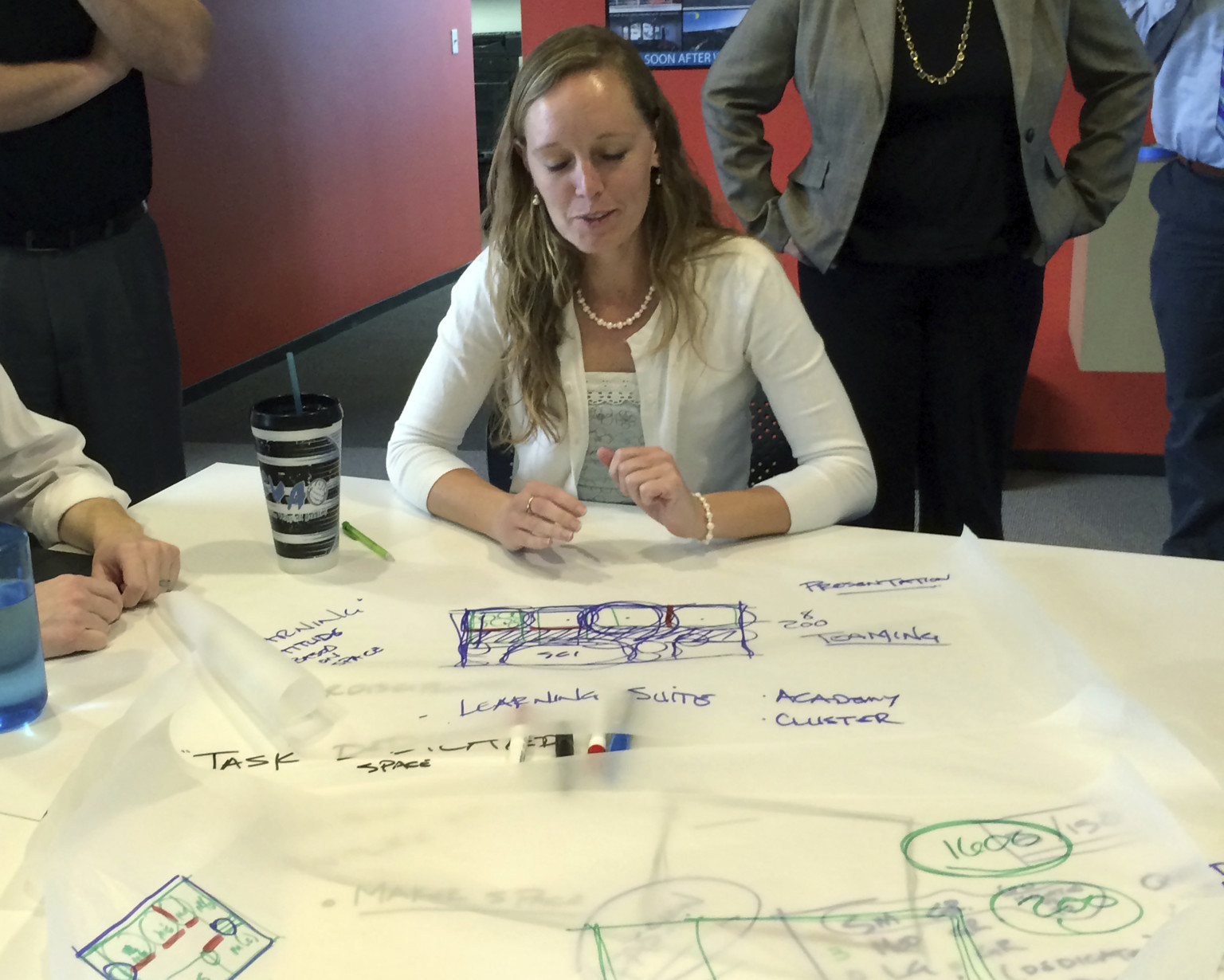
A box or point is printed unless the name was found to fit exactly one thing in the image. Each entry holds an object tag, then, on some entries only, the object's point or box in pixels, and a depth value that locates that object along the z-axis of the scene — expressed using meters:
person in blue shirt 1.98
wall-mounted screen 2.97
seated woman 1.32
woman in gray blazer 1.72
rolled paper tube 0.86
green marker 1.17
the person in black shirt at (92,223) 1.75
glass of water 0.82
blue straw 0.99
